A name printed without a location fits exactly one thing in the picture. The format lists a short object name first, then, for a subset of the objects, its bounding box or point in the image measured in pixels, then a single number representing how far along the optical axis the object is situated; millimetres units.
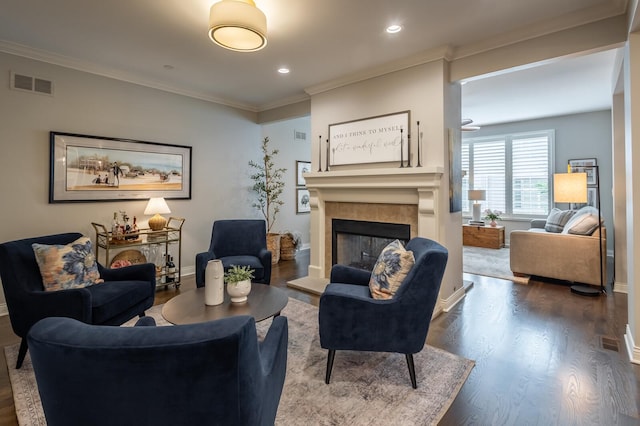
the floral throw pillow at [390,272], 2230
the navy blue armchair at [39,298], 2248
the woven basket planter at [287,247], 5949
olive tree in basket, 5562
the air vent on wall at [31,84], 3330
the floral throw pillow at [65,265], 2449
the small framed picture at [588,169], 6230
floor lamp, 3881
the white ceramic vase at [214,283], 2334
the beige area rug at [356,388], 1836
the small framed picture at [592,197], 6184
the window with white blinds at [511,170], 6809
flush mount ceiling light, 2184
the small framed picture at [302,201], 6730
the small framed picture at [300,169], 6699
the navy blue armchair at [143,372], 900
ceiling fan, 5293
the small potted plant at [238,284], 2346
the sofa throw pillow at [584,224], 4215
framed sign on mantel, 3684
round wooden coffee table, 2141
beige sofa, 4090
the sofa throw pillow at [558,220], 5133
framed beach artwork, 3629
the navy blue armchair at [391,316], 2049
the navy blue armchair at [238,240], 4062
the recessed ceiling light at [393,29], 2890
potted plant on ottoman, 7090
